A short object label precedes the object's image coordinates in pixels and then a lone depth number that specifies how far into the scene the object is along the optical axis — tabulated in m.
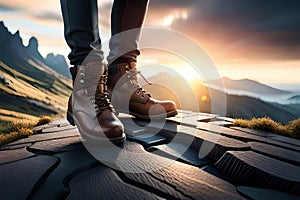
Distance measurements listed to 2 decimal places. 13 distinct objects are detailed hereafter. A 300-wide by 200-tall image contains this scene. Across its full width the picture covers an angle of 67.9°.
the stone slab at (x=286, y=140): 1.28
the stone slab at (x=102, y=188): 0.67
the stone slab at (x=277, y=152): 0.98
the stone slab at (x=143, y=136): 1.24
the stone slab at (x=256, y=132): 1.44
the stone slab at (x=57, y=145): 1.11
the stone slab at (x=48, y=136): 1.37
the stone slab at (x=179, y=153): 1.03
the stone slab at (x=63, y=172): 0.70
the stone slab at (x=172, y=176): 0.70
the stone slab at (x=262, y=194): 0.69
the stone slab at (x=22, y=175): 0.70
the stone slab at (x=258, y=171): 0.77
